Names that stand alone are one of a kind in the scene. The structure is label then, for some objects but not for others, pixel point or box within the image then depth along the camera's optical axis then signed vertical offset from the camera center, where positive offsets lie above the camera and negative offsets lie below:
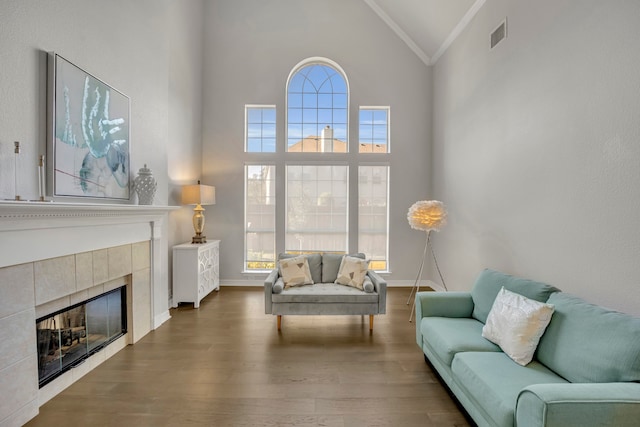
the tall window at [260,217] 5.57 -0.15
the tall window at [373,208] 5.59 +0.03
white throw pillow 2.02 -0.79
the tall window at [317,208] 5.58 +0.02
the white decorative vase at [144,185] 3.35 +0.25
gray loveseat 3.49 -1.05
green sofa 1.35 -0.89
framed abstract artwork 2.39 +0.65
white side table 4.33 -0.92
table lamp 4.52 +0.14
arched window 5.61 +1.84
